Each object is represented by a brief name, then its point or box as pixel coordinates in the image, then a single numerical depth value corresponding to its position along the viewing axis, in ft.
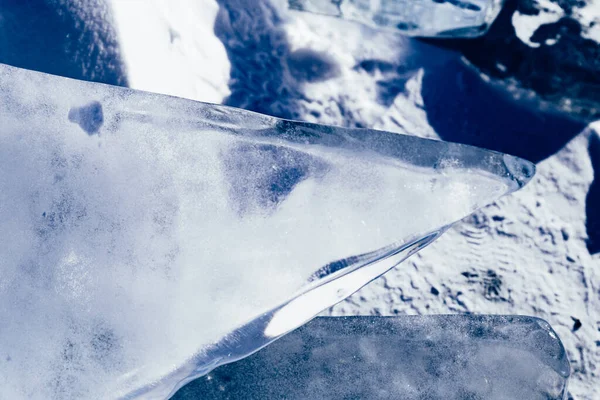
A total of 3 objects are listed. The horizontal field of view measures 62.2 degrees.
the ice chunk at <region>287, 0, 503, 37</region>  1.93
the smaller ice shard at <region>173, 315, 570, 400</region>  1.83
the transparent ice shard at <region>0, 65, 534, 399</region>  1.49
